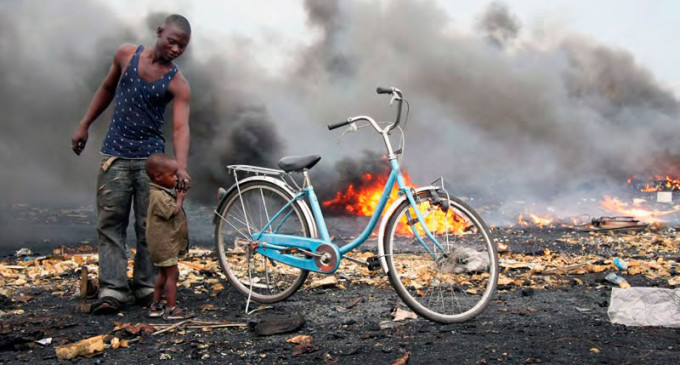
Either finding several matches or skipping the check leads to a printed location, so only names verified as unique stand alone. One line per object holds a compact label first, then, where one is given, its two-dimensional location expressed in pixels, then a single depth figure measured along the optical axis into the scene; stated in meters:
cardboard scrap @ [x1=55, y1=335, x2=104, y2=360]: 3.15
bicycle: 3.75
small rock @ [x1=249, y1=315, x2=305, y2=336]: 3.60
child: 3.96
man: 4.13
